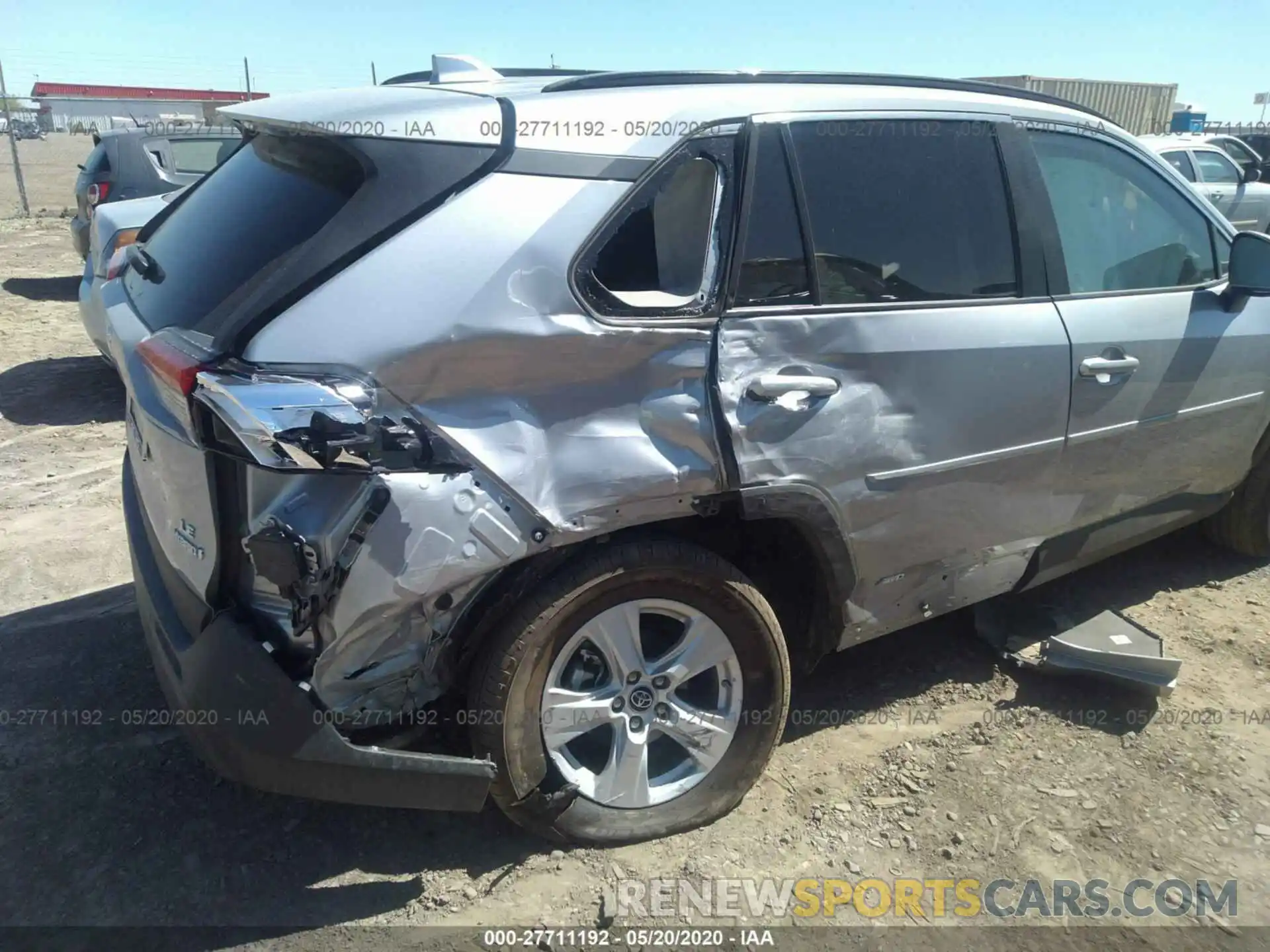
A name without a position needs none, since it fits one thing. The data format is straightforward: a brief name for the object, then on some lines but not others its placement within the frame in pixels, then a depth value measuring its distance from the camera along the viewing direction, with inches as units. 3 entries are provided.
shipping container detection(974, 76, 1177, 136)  1059.3
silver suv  85.3
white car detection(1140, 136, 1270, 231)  531.8
